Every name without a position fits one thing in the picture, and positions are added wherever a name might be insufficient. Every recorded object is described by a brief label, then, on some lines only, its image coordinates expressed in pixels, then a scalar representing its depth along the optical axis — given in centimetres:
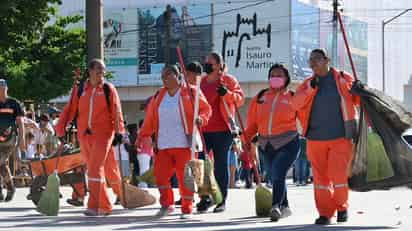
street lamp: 5928
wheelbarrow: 1443
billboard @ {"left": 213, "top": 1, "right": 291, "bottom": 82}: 5234
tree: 2759
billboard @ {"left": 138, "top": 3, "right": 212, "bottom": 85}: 5388
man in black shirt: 1514
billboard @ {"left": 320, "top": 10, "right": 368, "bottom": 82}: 5500
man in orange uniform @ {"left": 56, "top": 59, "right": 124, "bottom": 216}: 1236
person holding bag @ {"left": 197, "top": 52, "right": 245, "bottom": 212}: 1316
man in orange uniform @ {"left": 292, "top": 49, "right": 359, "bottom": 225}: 1141
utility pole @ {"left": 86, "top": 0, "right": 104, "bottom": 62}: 1722
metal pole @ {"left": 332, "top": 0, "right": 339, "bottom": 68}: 5048
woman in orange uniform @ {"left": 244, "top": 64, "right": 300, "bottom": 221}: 1211
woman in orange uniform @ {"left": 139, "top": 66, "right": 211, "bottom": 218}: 1249
